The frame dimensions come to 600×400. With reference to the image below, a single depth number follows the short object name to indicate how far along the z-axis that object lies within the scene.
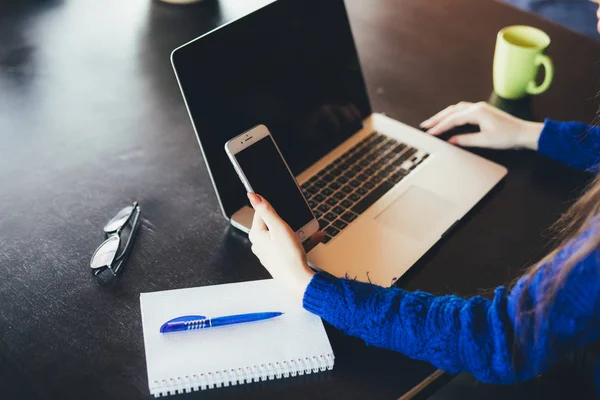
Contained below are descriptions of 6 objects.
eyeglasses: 0.96
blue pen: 0.87
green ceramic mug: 1.32
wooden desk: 0.85
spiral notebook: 0.82
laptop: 1.00
